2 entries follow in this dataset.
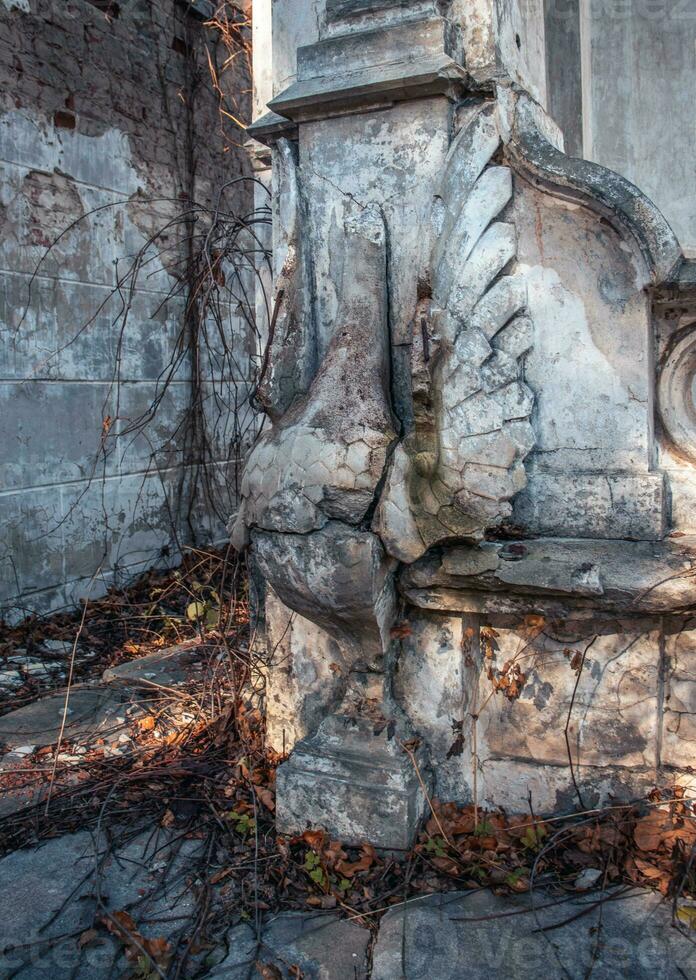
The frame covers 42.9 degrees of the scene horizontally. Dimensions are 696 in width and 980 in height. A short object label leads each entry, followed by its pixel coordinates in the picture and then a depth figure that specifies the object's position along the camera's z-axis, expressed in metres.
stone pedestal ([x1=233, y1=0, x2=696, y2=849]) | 2.08
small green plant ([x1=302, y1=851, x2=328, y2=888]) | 2.17
